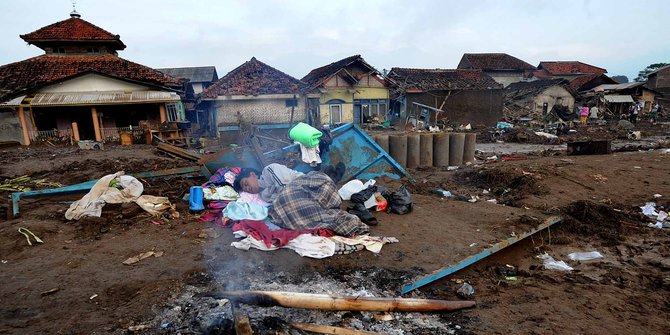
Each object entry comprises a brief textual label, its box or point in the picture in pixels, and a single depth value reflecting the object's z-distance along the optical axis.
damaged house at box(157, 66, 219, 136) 22.19
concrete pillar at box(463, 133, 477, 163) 9.87
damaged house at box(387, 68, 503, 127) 22.31
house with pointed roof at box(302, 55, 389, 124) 20.14
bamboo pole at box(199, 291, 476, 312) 2.93
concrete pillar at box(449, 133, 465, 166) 9.70
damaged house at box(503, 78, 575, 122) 25.44
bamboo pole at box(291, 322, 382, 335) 2.59
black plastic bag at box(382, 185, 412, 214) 5.60
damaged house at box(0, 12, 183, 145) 15.50
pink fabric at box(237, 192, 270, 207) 5.39
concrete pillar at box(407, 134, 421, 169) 9.04
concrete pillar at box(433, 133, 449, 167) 9.41
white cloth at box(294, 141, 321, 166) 6.58
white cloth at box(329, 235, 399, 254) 4.18
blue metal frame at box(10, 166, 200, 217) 5.36
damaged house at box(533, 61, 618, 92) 37.42
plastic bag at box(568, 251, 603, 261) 4.33
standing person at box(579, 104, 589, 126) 22.39
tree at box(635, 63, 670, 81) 48.39
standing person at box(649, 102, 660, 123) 24.25
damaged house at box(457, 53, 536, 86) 36.84
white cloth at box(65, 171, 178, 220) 5.02
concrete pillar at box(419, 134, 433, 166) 9.30
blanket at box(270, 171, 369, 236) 4.49
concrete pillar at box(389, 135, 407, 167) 8.81
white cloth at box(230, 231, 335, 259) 3.96
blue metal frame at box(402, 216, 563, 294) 3.45
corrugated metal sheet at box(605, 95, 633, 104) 26.69
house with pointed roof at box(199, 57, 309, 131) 16.86
